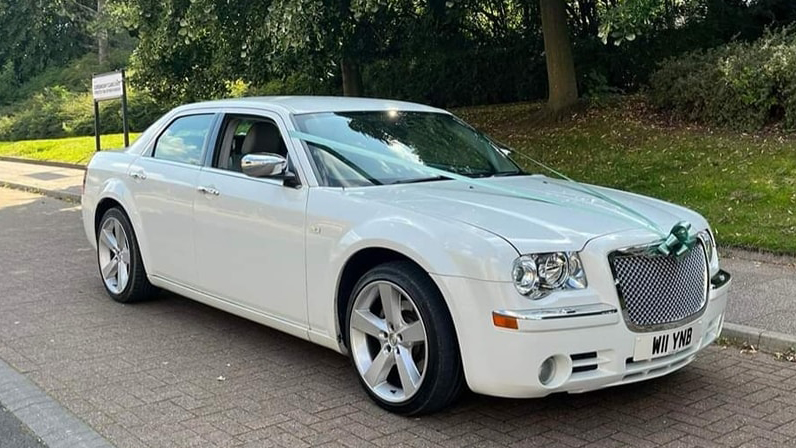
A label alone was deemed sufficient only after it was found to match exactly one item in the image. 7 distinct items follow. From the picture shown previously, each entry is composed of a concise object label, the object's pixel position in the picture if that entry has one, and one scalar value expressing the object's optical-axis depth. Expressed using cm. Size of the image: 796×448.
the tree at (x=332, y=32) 1145
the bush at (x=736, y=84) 1138
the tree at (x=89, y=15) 3884
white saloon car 374
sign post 1486
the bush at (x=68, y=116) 3073
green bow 401
